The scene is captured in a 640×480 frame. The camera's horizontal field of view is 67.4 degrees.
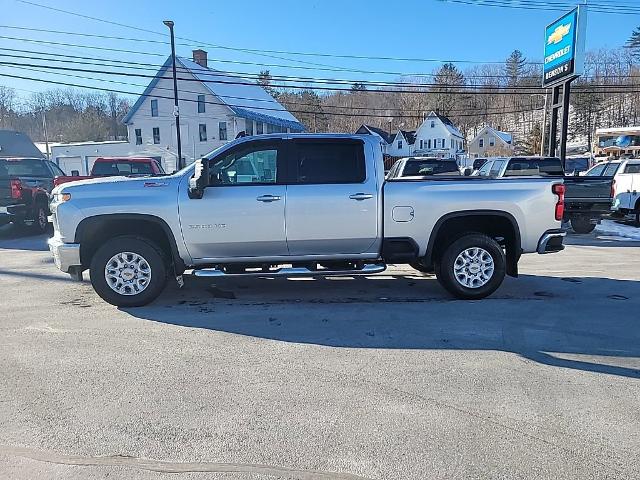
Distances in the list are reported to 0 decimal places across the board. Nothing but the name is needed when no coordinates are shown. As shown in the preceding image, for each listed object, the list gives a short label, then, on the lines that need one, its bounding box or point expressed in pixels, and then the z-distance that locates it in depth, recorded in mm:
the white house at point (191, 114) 38906
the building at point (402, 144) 81625
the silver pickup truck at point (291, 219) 5660
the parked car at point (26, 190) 11477
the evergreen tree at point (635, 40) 78125
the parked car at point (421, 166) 16297
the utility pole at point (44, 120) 66588
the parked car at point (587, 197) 12062
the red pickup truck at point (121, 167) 15242
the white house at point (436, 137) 78188
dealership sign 15195
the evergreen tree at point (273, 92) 57672
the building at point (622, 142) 42219
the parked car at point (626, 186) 14172
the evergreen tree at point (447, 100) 73250
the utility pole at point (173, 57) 22359
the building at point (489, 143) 82269
